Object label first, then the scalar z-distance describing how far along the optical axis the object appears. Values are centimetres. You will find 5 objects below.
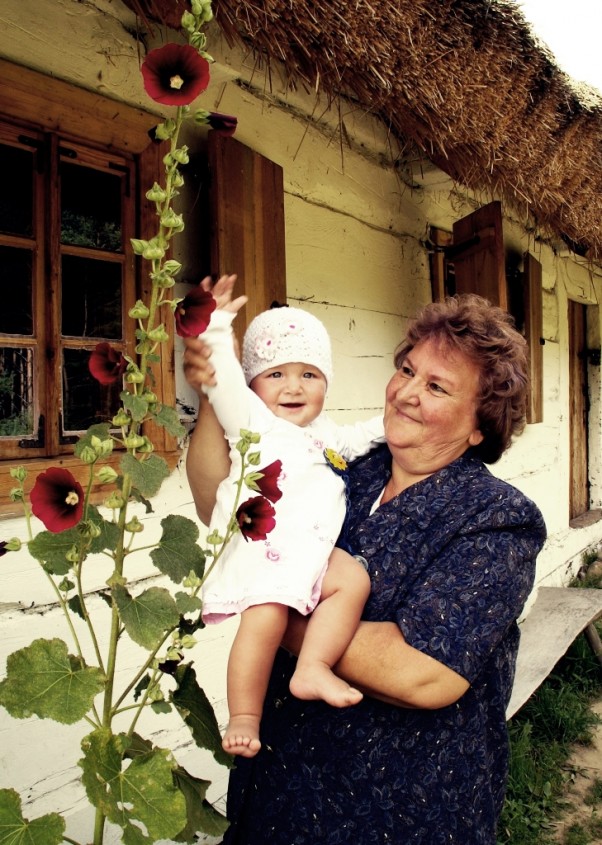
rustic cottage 196
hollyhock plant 74
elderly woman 127
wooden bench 345
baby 123
